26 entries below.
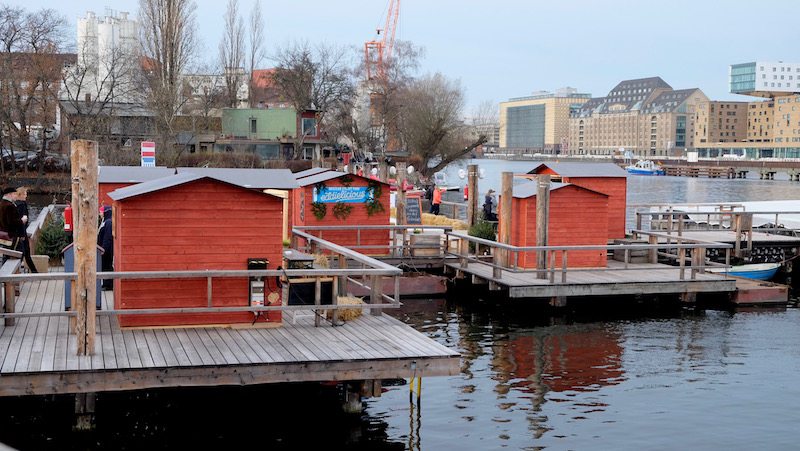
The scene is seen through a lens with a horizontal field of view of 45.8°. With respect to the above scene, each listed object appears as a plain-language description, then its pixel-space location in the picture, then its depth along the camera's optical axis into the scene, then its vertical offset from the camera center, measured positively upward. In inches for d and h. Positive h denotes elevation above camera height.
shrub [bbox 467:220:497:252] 1059.3 -57.0
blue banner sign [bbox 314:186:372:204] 1009.5 -18.2
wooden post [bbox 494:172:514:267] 928.9 -24.7
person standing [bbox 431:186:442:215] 1525.0 -33.3
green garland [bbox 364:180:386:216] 1025.5 -22.4
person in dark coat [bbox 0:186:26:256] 682.2 -35.7
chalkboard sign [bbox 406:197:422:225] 1318.9 -44.8
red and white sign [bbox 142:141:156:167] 1121.3 +25.5
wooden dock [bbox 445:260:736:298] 863.1 -93.8
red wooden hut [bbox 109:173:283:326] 553.3 -37.2
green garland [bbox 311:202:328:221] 1008.9 -34.7
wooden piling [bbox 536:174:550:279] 885.8 -25.3
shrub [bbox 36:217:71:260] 925.2 -68.0
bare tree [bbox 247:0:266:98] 3607.3 +496.9
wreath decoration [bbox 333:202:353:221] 1018.1 -34.7
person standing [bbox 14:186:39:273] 683.4 -50.1
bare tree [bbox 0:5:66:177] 2541.8 +263.0
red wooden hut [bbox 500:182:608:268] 932.0 -35.6
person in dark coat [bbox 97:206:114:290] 664.4 -47.4
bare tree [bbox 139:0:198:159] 2625.5 +385.9
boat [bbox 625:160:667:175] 6072.8 +95.0
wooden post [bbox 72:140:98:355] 477.1 -33.7
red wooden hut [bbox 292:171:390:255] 1007.6 -28.6
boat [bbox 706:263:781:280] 1113.7 -102.5
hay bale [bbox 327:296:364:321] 584.7 -82.9
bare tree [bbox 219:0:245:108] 3510.3 +453.9
